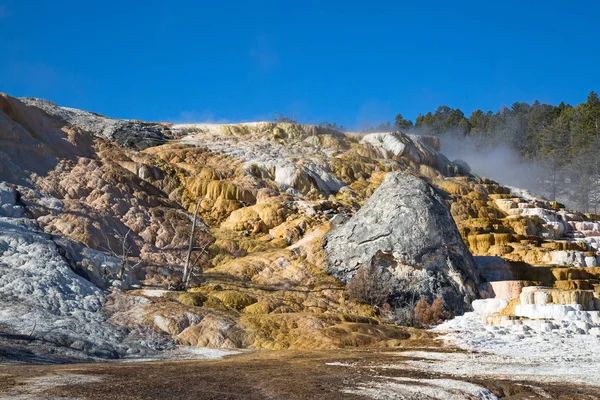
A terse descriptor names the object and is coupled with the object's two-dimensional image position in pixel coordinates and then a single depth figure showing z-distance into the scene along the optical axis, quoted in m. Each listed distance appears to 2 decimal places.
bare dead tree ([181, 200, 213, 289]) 26.81
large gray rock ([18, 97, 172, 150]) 44.47
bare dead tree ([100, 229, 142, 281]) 25.75
